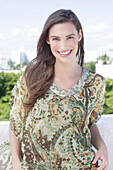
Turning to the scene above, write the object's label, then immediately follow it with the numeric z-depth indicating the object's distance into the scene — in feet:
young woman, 3.93
